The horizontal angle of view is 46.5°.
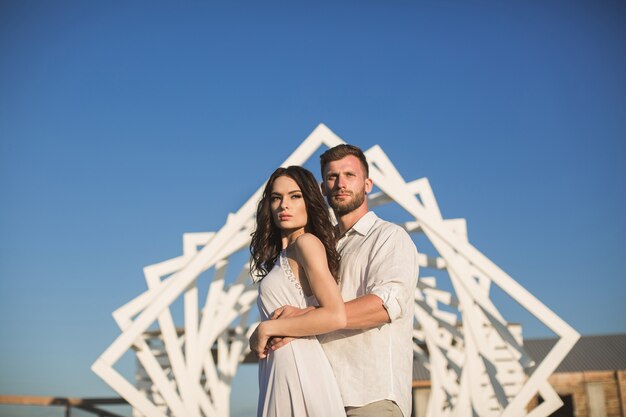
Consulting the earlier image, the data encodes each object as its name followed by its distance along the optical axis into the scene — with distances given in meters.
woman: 3.29
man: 3.45
